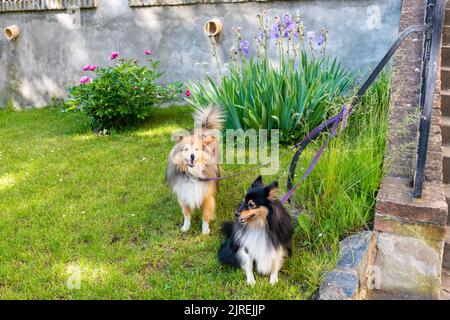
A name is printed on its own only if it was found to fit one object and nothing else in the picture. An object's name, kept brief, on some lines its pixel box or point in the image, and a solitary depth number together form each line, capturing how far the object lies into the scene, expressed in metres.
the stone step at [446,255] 2.61
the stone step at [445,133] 3.22
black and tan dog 2.48
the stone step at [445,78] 3.70
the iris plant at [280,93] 4.69
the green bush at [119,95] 5.94
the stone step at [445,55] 3.95
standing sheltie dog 3.18
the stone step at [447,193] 2.77
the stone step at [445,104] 3.44
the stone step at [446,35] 4.19
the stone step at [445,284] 2.38
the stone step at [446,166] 2.98
